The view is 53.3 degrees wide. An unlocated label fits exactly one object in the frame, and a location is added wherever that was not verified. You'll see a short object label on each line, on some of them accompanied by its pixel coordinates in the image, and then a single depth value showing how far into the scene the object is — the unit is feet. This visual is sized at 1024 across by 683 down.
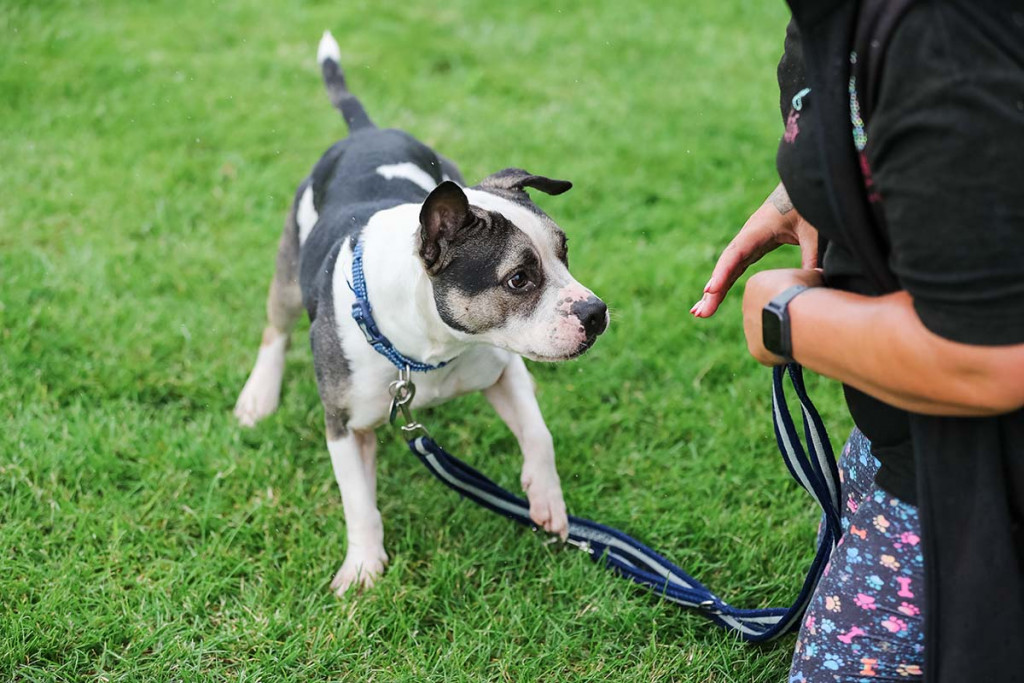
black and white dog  9.14
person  4.73
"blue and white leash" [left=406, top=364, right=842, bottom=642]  7.73
